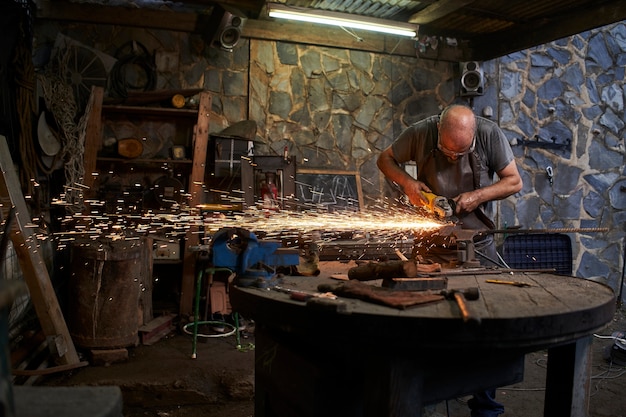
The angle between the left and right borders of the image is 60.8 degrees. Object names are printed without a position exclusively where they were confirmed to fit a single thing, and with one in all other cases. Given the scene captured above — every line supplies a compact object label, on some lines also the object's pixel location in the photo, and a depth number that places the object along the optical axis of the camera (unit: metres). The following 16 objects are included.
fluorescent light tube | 5.34
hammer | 1.84
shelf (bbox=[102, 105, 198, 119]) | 5.72
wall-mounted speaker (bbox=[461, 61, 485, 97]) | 7.04
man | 3.39
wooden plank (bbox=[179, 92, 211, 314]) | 5.79
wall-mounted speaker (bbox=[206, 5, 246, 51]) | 5.77
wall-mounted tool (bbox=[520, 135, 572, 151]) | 7.34
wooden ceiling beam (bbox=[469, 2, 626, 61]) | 5.52
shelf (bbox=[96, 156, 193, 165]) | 5.71
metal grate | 7.29
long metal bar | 2.91
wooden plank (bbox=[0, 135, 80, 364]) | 4.10
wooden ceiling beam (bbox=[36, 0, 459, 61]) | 5.86
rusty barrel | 4.65
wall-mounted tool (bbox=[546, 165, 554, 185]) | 7.39
